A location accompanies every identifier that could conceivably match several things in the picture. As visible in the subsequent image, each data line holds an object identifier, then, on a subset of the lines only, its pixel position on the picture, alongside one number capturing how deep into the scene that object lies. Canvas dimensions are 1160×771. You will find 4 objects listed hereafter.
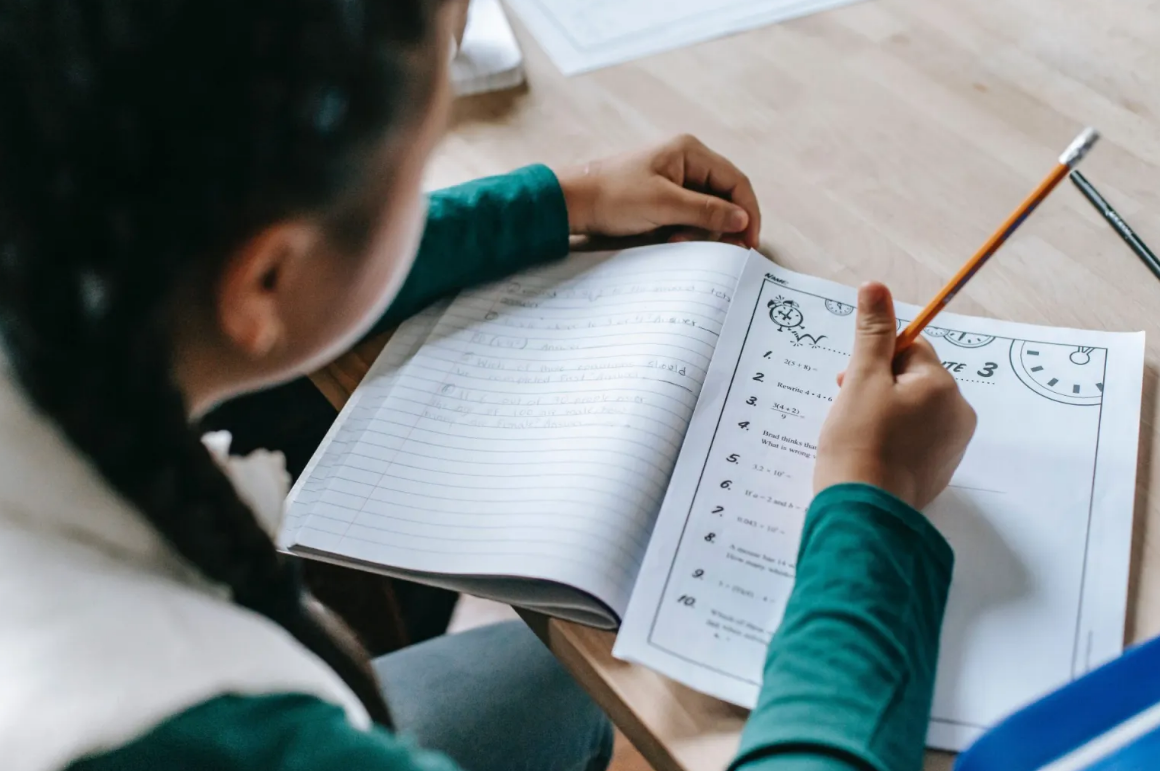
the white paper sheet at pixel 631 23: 0.83
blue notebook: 0.35
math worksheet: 0.40
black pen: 0.58
